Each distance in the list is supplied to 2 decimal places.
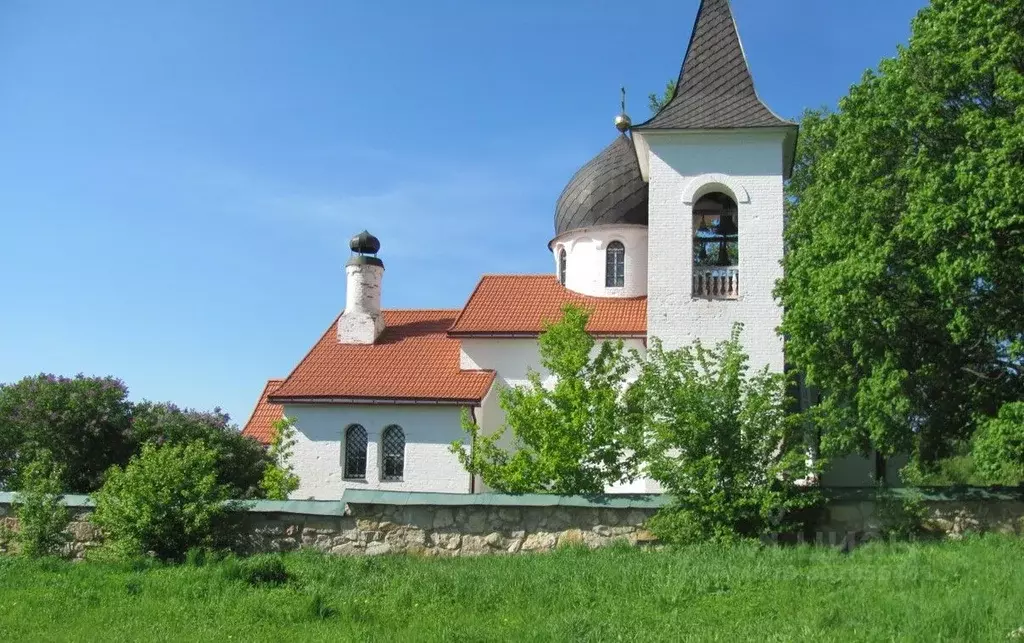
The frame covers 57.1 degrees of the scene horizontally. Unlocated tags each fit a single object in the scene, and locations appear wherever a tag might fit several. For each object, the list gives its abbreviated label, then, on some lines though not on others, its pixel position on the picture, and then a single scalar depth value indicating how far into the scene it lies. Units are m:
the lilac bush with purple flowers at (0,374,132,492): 18.16
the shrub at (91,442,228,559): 11.89
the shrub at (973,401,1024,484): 11.71
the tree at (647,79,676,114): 27.65
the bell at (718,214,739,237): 20.58
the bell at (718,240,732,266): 20.69
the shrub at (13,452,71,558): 12.62
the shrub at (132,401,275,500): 18.75
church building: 18.95
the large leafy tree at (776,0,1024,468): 12.52
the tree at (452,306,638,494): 14.83
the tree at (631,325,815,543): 11.98
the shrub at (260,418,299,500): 19.02
